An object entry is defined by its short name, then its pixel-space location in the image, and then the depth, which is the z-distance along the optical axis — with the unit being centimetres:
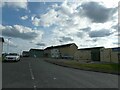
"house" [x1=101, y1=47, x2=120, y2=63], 1949
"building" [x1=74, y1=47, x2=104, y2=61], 2533
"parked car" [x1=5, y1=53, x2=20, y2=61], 1572
